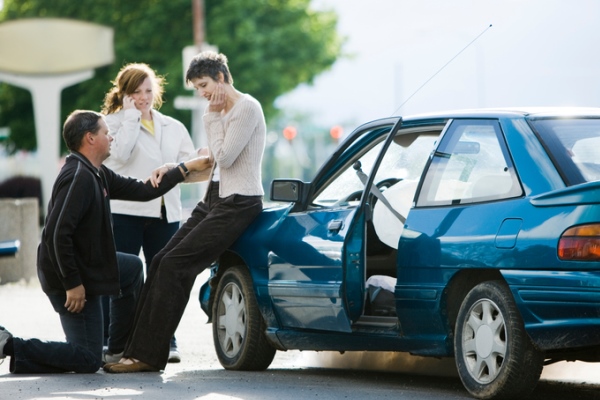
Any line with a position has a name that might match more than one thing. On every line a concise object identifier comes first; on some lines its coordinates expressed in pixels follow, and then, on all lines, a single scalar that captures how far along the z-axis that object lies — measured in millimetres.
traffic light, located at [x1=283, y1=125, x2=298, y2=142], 42625
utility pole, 38438
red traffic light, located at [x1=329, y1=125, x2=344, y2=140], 41062
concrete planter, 16750
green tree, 45188
